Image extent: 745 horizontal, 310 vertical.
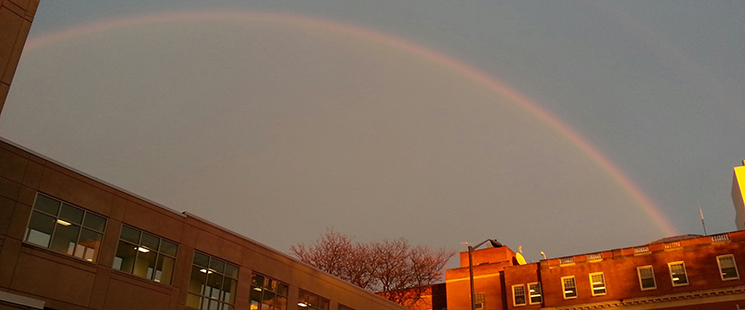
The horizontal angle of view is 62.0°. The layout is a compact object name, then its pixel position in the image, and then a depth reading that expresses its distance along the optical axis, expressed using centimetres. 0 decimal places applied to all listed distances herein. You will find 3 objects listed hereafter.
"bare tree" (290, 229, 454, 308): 7689
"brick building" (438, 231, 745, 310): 5634
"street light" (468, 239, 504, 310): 3439
